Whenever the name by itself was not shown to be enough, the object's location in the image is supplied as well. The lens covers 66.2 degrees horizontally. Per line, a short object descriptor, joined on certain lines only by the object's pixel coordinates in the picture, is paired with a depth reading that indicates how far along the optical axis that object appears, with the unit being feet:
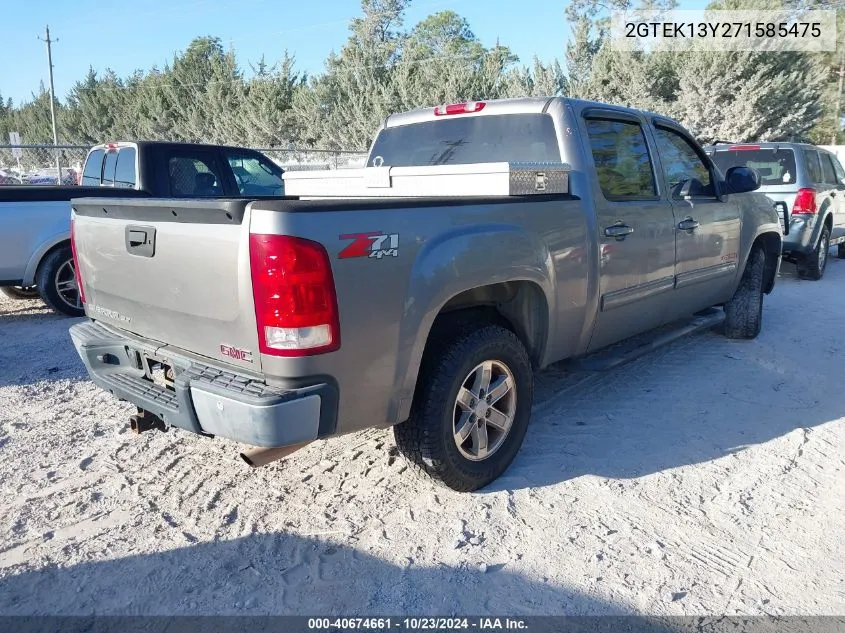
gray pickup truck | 8.11
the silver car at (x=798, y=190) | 28.76
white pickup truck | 20.94
